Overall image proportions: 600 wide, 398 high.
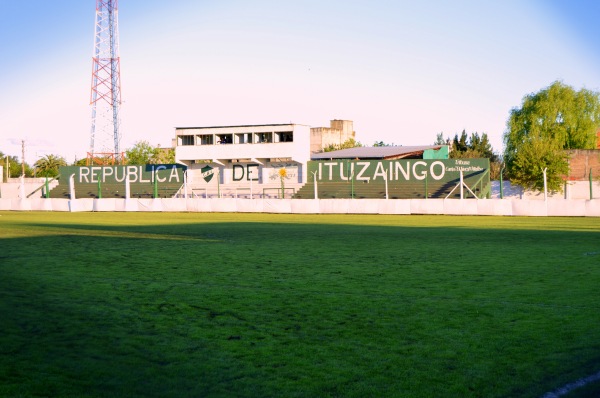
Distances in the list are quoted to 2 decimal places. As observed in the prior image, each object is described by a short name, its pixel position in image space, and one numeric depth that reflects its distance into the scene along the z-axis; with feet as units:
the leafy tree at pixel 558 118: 233.96
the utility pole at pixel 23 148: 312.42
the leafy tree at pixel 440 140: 352.61
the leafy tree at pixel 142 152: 294.25
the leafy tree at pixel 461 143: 324.19
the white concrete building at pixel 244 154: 181.78
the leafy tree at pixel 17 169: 399.36
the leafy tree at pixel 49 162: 359.89
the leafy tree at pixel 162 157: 297.35
